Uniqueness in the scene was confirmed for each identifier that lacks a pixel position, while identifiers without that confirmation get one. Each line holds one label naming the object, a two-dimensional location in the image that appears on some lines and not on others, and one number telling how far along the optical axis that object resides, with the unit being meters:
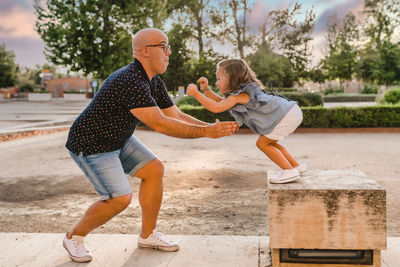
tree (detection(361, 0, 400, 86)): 45.66
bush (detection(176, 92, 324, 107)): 16.97
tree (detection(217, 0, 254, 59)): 29.98
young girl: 3.14
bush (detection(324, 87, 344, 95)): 45.46
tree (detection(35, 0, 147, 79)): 21.69
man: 2.78
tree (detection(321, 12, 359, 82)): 47.09
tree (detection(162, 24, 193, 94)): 28.03
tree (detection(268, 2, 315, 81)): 33.31
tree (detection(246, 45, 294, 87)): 31.27
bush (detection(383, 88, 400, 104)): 18.08
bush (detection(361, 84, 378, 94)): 42.31
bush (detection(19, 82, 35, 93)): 61.84
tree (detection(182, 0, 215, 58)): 32.06
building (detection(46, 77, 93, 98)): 62.41
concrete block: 2.64
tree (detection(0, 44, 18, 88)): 51.53
